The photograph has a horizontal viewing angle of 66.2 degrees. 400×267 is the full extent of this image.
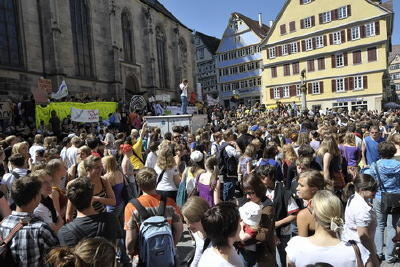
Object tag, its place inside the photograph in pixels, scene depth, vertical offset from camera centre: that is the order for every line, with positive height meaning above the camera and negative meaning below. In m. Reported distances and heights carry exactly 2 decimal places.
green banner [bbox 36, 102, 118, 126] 13.98 +1.01
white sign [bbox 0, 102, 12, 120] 13.59 +0.99
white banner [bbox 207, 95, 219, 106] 35.61 +2.05
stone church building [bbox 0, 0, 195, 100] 17.70 +5.99
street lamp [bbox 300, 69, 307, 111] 25.20 +2.02
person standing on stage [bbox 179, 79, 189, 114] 15.90 +1.32
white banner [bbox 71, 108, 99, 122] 14.96 +0.64
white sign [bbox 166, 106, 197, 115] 23.47 +0.97
